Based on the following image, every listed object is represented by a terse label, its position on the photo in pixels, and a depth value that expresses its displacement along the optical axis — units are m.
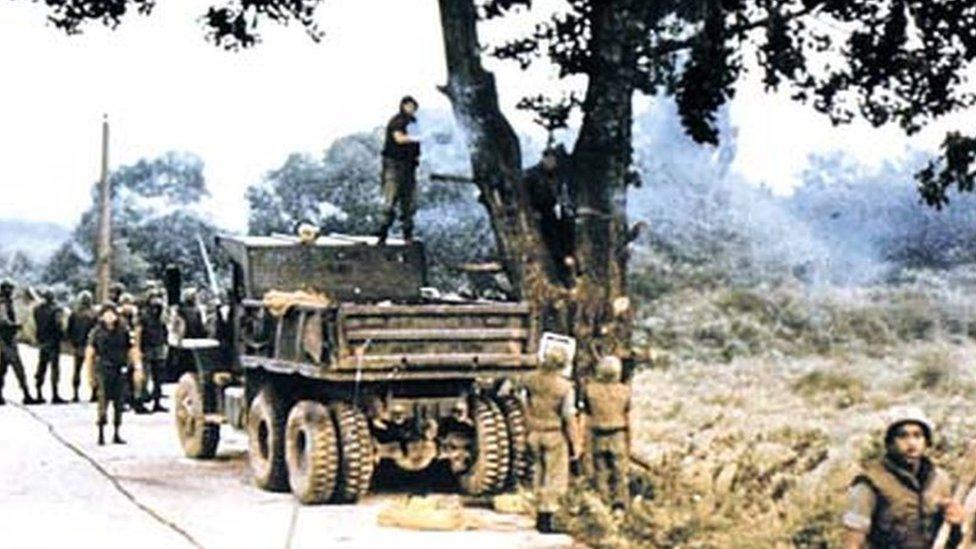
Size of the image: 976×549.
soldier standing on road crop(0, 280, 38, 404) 28.09
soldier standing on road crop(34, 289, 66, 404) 28.42
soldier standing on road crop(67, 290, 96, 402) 28.55
